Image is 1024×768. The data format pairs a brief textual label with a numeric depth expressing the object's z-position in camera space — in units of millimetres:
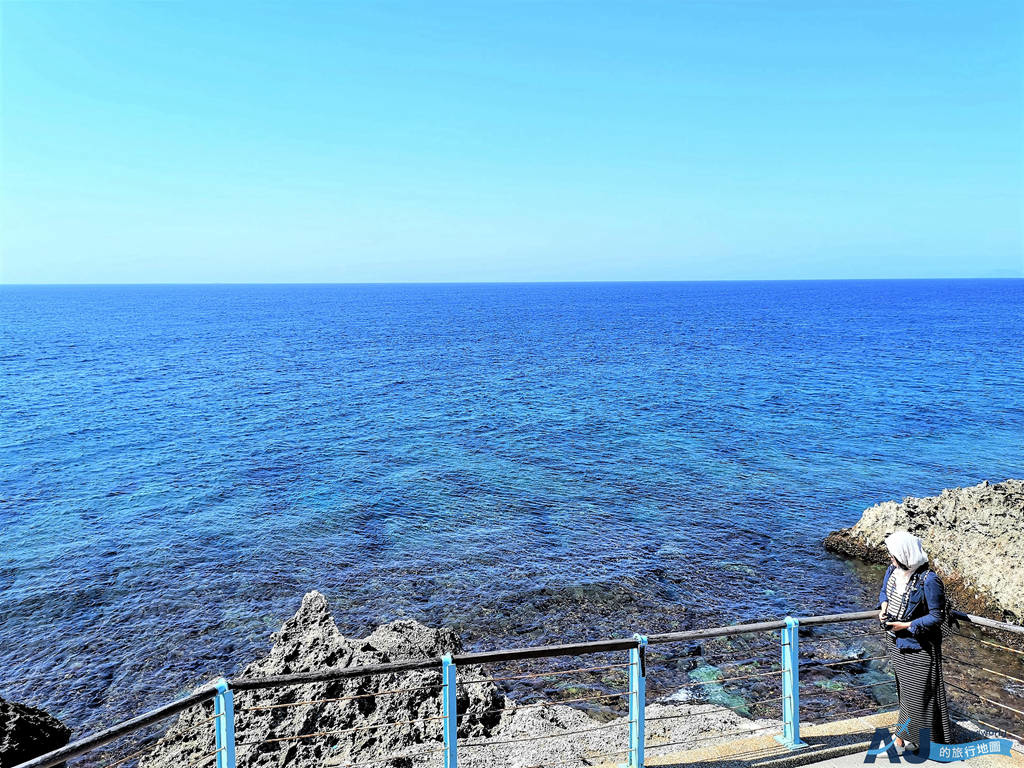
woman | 6270
